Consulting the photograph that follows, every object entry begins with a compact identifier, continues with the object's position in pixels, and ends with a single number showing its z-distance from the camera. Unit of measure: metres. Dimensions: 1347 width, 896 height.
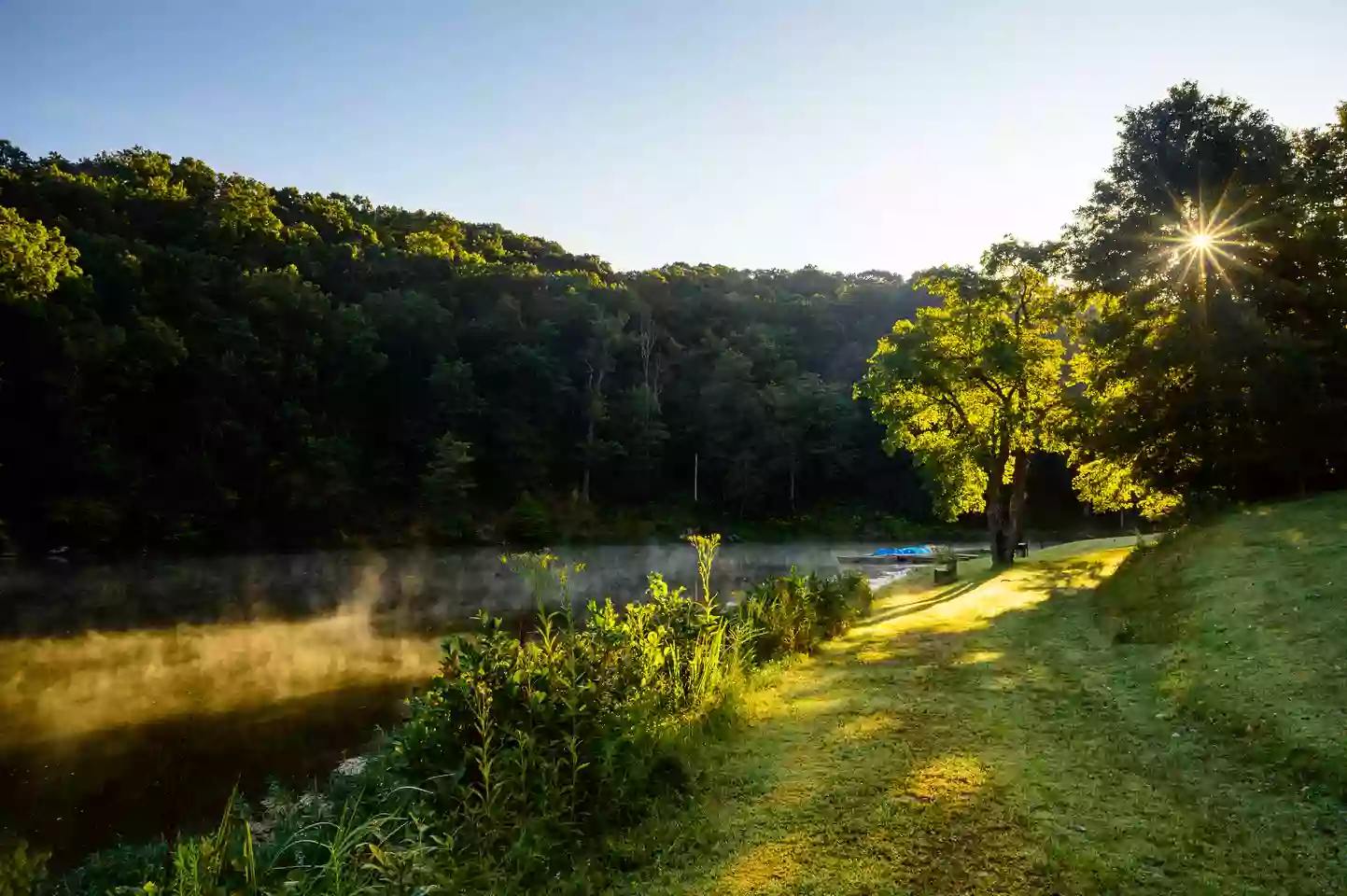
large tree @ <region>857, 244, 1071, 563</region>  22.78
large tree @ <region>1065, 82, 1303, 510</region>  15.48
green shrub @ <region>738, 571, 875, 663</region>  10.81
